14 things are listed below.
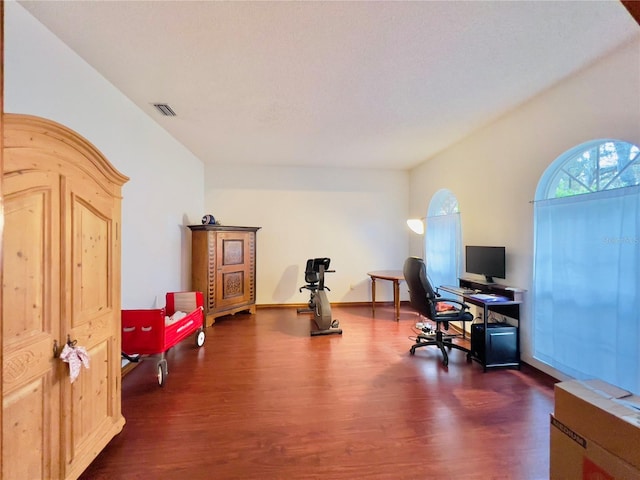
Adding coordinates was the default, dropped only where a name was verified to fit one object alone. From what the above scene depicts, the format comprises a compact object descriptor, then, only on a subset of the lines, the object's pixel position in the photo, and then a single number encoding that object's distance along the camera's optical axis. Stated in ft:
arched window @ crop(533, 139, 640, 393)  6.57
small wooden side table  14.74
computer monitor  10.25
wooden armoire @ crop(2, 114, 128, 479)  3.85
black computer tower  9.27
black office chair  9.80
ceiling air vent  9.56
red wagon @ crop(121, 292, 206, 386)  8.18
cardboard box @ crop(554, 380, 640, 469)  3.53
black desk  9.25
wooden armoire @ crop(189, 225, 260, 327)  13.78
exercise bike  12.80
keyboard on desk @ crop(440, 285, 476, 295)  10.71
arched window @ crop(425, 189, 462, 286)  13.37
